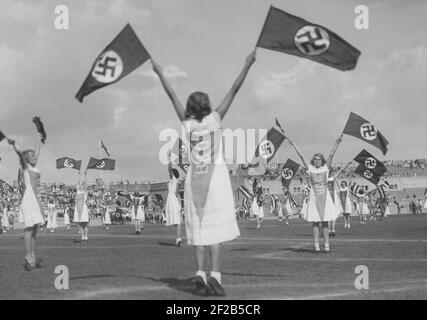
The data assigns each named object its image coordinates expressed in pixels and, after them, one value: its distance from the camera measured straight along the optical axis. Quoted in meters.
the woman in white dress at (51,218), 43.81
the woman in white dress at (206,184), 8.95
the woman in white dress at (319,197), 17.41
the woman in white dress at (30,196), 13.48
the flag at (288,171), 31.72
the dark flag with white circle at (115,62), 10.29
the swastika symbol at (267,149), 21.89
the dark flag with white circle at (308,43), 10.18
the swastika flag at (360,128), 19.25
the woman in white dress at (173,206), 21.94
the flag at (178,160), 18.84
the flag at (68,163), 34.59
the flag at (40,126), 13.84
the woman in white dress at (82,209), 26.91
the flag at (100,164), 33.59
